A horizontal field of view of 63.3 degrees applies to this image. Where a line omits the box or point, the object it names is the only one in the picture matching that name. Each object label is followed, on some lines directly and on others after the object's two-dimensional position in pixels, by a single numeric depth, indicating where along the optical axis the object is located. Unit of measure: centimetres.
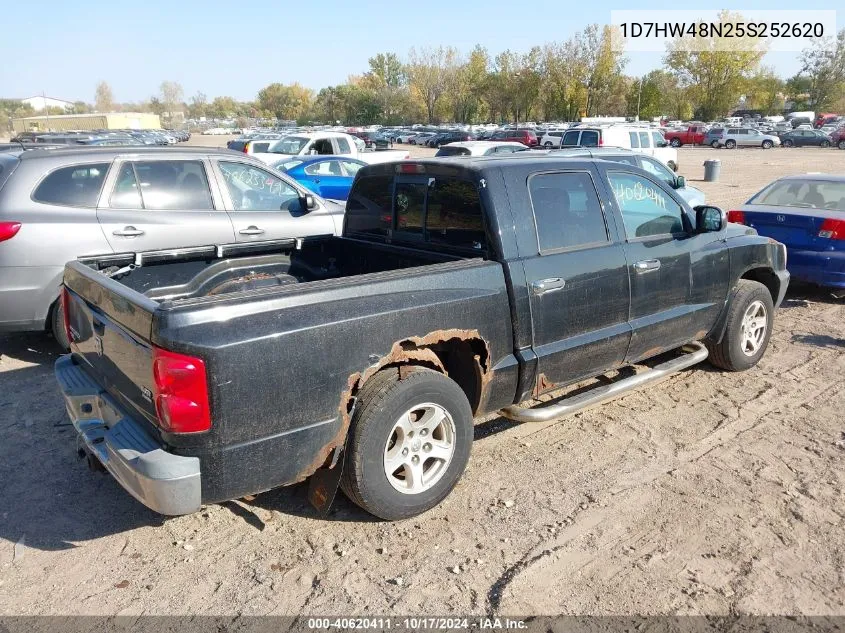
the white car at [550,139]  3702
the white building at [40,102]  13348
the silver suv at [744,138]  5019
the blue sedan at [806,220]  760
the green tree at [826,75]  8650
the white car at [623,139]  2191
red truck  5294
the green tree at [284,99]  12541
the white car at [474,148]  1798
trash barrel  2342
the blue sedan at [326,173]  1436
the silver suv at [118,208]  560
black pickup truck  290
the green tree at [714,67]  7931
